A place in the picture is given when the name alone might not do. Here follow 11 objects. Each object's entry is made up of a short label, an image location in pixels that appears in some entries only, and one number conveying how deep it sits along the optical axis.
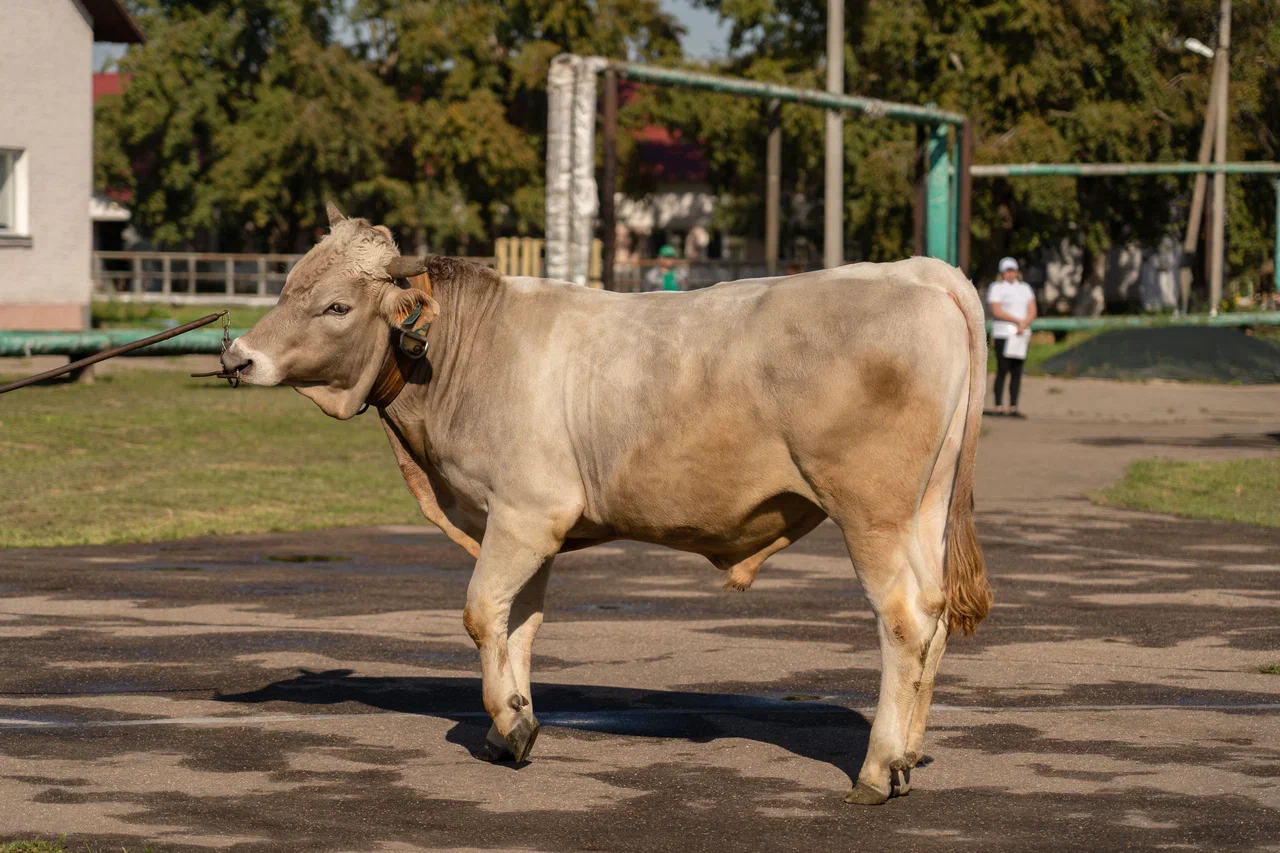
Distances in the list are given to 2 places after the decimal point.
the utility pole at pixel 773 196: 41.66
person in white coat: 22.84
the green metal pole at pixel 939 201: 22.42
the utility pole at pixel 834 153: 25.27
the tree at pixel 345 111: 62.47
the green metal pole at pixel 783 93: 18.31
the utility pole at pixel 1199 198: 45.06
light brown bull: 6.23
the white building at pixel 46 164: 28.25
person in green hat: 24.16
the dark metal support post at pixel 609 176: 16.77
